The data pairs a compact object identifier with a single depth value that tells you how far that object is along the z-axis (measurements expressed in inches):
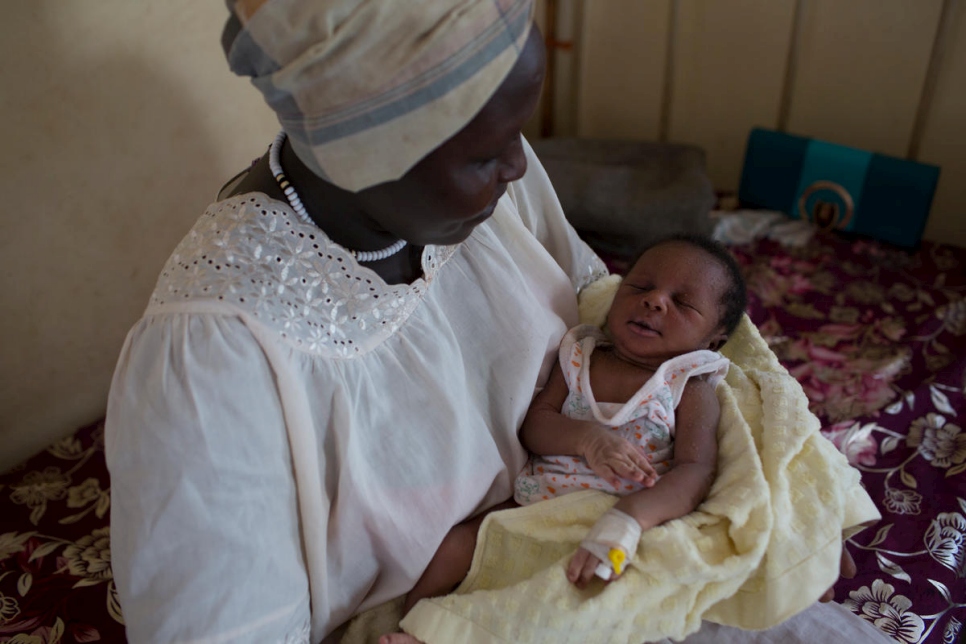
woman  28.5
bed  43.3
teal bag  75.2
